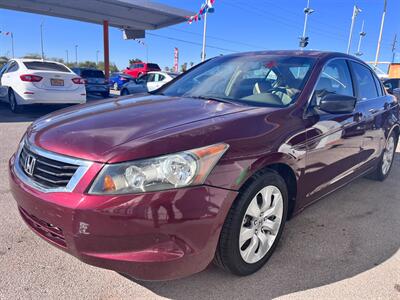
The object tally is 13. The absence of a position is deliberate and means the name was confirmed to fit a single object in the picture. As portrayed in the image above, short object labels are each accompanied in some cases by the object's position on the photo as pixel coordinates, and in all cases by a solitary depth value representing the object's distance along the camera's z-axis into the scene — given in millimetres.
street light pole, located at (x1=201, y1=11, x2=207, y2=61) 29938
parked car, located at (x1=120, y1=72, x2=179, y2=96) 12827
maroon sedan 1774
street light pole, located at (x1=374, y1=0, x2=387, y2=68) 32188
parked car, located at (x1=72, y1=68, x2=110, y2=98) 15002
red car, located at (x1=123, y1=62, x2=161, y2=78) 27859
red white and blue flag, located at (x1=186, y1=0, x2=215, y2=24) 17156
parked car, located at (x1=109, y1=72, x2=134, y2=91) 21362
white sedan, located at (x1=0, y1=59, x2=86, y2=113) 7969
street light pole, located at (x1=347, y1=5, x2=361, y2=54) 36719
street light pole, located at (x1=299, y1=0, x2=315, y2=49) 23975
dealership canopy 14594
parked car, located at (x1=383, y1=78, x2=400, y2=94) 13312
